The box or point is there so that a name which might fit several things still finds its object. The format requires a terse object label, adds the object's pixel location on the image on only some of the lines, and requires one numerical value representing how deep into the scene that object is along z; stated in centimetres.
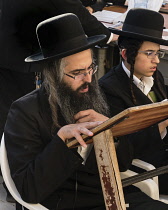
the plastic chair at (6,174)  362
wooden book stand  295
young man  465
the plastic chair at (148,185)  411
